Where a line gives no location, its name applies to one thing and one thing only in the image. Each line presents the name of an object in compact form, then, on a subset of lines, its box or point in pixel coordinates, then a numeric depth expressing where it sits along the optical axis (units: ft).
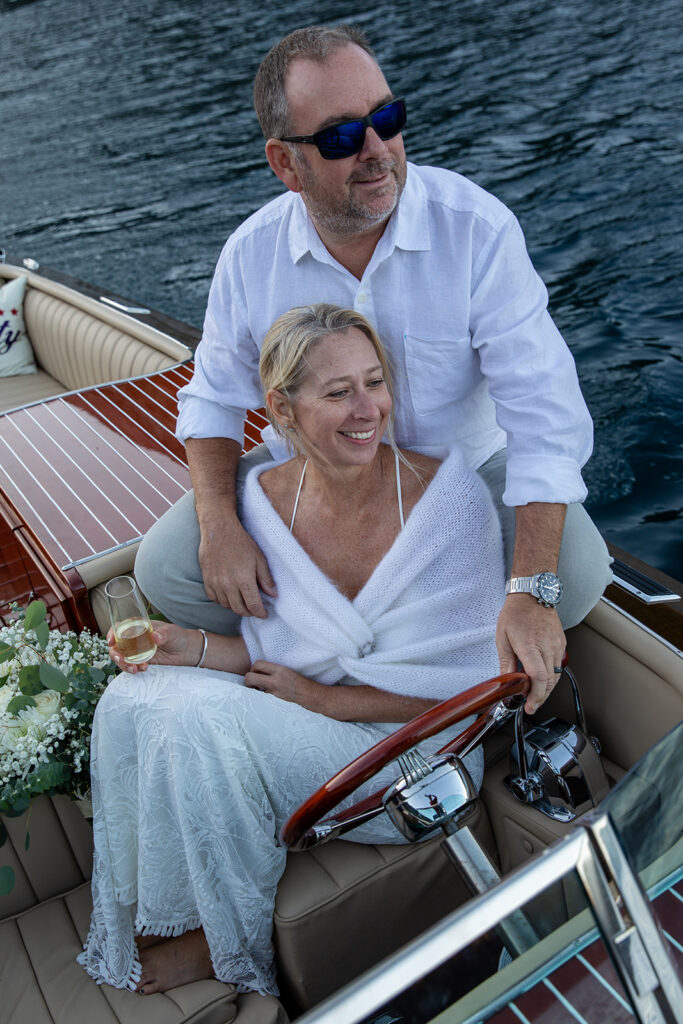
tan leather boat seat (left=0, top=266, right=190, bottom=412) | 11.71
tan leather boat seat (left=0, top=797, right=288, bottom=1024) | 5.22
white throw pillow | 14.02
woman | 5.32
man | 5.80
